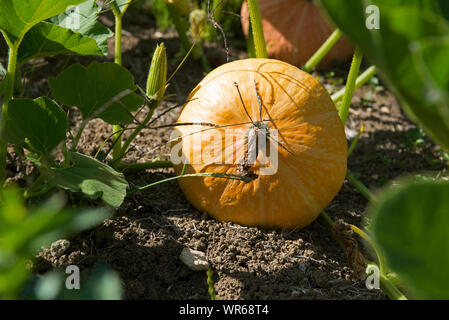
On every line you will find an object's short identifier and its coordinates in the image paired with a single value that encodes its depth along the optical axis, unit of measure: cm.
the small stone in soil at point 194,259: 184
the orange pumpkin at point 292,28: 238
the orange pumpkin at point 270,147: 190
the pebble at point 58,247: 184
